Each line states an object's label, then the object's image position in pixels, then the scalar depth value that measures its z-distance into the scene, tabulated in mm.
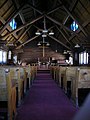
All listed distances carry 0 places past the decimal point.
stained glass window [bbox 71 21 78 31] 9884
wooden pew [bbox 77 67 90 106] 2008
